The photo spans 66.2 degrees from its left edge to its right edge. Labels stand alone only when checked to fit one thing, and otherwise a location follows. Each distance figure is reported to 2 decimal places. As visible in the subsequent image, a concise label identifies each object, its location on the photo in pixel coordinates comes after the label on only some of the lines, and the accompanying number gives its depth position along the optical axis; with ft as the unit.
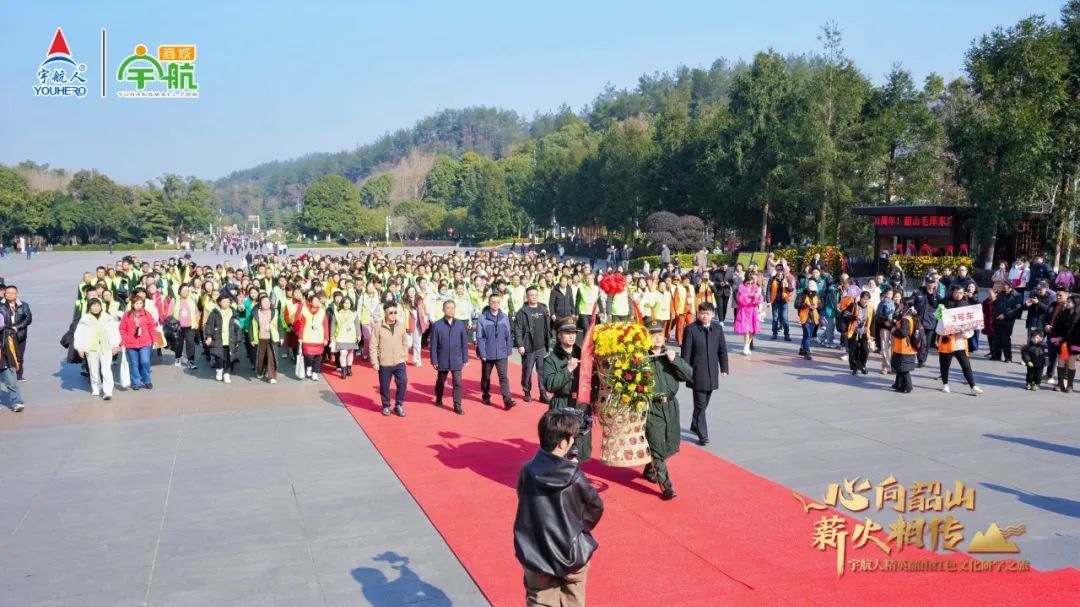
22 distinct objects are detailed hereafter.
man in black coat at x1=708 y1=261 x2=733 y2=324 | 66.08
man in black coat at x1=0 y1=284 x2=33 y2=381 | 41.47
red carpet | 18.89
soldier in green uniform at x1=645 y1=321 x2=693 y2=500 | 25.41
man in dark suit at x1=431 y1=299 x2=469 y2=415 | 37.45
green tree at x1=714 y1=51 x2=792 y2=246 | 125.90
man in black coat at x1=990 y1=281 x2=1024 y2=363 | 46.85
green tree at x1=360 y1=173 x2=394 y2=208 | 385.70
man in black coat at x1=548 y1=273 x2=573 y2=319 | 52.90
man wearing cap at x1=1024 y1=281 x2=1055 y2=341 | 43.98
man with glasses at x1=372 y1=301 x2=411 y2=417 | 36.55
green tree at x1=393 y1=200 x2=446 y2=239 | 288.71
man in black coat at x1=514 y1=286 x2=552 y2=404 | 40.14
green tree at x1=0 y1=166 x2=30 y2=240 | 231.09
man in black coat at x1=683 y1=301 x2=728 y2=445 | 31.14
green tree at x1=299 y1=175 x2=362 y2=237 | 294.66
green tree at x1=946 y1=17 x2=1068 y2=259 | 82.53
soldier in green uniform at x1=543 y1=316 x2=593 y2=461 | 26.86
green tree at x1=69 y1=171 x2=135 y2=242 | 248.52
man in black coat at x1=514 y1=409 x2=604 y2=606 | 13.74
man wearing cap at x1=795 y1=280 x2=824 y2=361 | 50.31
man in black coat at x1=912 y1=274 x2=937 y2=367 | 42.91
